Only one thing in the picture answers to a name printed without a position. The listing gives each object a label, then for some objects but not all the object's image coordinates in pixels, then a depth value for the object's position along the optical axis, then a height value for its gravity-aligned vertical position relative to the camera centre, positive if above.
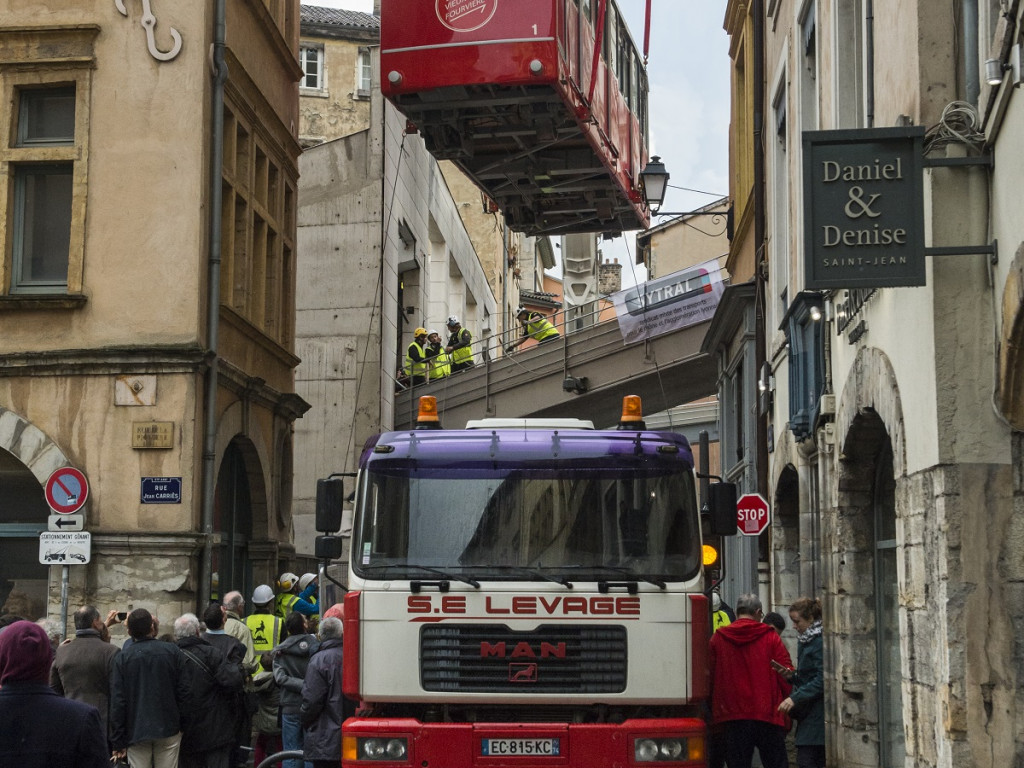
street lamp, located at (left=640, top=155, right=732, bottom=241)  21.67 +5.42
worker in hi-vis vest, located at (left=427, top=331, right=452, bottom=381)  29.30 +3.92
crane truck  9.40 -0.40
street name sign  16.62 +0.73
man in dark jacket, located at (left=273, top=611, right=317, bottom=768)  11.80 -0.91
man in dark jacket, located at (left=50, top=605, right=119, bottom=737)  11.48 -0.83
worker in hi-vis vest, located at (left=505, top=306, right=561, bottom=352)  27.59 +4.33
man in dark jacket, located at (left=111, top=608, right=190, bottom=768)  10.91 -1.01
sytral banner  24.98 +4.31
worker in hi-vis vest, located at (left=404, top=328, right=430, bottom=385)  29.71 +3.94
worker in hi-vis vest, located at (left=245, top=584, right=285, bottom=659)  14.26 -0.69
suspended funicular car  18.92 +6.07
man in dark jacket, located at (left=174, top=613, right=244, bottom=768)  11.28 -1.06
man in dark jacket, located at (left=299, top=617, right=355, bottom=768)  10.60 -1.03
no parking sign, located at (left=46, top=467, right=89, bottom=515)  15.09 +0.66
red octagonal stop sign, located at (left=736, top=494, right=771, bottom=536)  17.38 +0.54
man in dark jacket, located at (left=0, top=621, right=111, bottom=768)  5.48 -0.59
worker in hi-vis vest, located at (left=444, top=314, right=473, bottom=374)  29.20 +4.10
